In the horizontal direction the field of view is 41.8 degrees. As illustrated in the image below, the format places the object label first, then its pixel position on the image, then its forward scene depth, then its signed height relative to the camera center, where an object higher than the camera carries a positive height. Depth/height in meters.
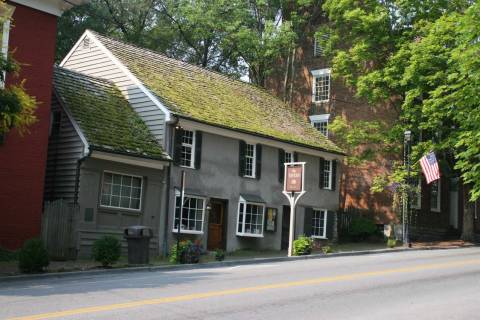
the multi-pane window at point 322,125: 36.16 +6.44
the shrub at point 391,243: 26.67 -0.09
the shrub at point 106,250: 16.72 -0.61
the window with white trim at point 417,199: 30.13 +2.21
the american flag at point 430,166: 26.31 +3.22
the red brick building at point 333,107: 33.34 +7.42
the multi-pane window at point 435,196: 34.66 +2.61
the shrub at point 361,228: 31.03 +0.54
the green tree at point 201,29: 37.47 +12.85
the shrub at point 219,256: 19.55 -0.72
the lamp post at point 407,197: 27.72 +2.04
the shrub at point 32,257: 14.97 -0.79
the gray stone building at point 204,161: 22.08 +2.95
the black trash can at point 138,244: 18.06 -0.44
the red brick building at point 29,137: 18.44 +2.62
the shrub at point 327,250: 23.11 -0.45
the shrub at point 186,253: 18.64 -0.67
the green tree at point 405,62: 27.44 +8.41
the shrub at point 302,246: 22.19 -0.35
